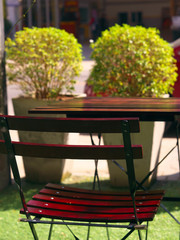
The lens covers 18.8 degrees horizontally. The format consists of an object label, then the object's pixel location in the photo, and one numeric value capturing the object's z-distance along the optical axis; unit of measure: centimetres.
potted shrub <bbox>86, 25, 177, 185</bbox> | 558
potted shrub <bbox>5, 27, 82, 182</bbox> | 546
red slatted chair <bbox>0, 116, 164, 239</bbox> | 269
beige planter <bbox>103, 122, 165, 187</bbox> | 505
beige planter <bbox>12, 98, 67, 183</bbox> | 536
